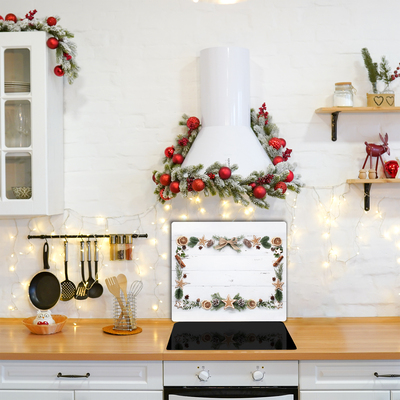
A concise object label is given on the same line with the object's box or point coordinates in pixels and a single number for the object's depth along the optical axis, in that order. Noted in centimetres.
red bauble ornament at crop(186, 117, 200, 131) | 227
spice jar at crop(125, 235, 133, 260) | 237
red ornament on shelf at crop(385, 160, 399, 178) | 228
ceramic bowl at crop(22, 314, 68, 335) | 216
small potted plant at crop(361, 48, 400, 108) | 227
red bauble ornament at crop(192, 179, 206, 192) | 201
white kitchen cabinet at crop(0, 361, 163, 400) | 193
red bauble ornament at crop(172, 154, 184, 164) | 223
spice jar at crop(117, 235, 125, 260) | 236
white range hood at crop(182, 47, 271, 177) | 213
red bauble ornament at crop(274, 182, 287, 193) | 207
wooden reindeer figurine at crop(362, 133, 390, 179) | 226
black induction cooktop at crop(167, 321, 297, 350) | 199
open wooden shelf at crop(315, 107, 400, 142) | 223
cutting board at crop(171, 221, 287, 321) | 237
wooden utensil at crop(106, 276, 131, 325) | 222
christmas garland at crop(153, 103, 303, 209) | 203
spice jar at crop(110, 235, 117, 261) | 238
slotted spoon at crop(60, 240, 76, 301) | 239
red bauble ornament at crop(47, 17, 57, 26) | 211
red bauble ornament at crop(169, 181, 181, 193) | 210
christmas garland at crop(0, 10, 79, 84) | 211
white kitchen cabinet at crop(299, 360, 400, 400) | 192
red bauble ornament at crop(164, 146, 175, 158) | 228
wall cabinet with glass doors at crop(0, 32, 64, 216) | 210
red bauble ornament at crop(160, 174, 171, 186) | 215
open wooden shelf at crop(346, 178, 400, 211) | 223
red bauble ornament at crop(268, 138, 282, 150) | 222
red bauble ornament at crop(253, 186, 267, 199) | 201
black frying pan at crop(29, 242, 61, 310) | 239
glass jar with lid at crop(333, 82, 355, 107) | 227
